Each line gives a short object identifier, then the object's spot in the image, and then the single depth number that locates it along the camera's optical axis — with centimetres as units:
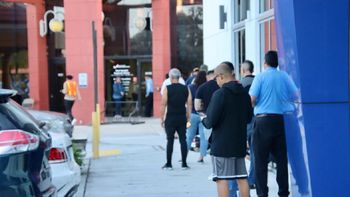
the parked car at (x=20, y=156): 718
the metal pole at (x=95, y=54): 2138
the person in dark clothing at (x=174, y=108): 1816
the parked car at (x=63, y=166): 1140
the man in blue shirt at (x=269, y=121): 1262
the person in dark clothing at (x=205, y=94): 1674
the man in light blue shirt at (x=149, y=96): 4111
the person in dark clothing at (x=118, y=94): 4044
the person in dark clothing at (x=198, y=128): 1974
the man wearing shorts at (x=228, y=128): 1147
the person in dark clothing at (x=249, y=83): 1424
